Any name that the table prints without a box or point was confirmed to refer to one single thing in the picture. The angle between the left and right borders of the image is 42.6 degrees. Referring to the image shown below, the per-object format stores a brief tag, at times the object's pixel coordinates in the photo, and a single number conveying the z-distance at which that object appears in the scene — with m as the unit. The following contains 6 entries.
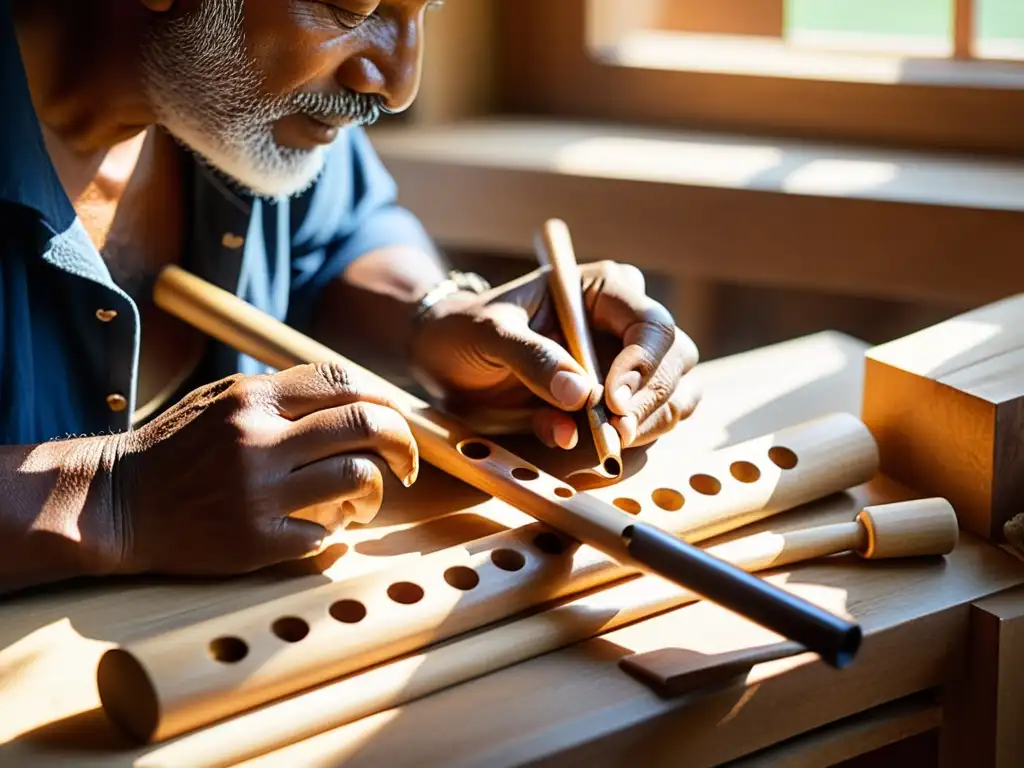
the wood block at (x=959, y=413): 1.04
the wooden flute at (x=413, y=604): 0.80
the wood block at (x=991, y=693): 0.93
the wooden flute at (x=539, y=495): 0.79
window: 1.89
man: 0.95
